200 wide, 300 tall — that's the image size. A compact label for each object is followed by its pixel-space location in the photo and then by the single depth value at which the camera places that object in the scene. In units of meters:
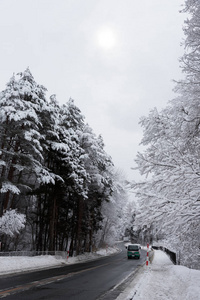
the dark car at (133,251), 32.78
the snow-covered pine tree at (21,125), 18.59
